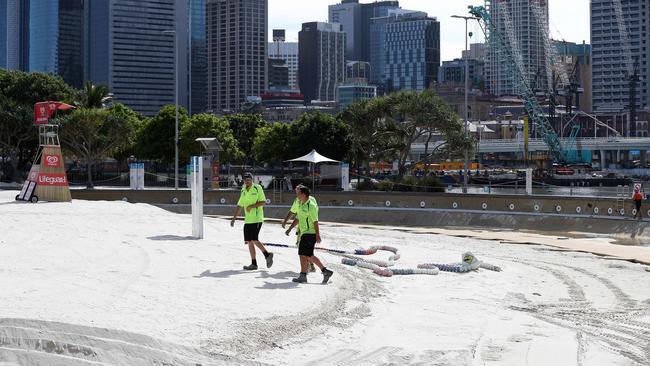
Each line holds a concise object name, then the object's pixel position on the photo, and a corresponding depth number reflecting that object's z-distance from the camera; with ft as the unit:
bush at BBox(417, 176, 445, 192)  169.64
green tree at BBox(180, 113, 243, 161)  251.19
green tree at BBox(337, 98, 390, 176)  206.69
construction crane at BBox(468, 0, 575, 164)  472.03
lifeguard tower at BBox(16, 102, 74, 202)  115.96
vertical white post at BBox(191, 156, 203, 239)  74.13
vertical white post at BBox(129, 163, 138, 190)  161.99
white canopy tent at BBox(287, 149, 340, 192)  179.17
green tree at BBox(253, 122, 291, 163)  277.52
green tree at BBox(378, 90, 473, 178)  201.36
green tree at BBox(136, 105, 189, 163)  258.57
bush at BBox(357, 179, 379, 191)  179.63
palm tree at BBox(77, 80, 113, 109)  245.24
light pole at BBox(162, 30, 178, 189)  169.80
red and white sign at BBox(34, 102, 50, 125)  121.90
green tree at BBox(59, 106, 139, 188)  198.80
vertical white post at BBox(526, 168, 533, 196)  146.82
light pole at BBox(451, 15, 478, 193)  165.09
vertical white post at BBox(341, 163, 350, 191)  166.40
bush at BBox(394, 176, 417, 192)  171.07
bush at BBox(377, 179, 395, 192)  174.29
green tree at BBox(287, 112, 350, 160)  245.76
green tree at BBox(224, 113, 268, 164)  345.51
